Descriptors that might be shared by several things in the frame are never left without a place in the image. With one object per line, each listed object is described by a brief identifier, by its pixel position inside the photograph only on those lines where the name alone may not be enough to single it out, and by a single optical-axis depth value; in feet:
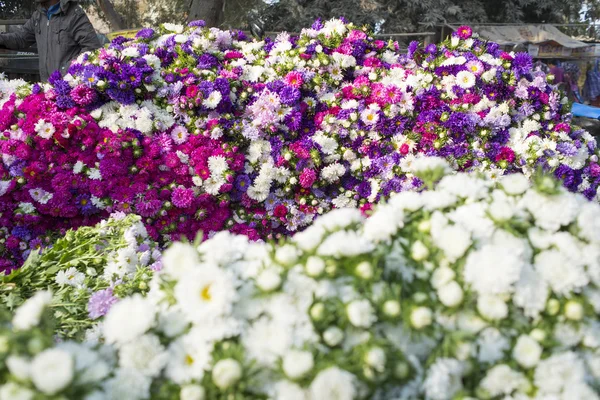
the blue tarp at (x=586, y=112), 21.88
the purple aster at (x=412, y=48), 11.99
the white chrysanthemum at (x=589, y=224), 3.27
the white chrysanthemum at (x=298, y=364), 2.60
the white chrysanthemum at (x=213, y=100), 9.68
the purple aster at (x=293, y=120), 10.16
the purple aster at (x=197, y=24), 11.95
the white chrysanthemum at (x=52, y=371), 2.43
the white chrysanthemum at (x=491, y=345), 2.91
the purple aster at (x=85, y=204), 9.27
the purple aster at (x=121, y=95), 9.42
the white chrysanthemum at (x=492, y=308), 2.91
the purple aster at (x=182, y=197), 9.36
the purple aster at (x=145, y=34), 11.10
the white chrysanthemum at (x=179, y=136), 9.74
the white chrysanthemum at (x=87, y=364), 2.68
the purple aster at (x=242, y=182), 9.87
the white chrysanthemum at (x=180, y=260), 3.18
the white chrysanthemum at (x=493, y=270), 2.91
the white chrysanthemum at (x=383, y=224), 3.25
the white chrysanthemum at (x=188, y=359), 2.86
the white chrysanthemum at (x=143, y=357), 2.89
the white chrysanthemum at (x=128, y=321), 2.94
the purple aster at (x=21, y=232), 9.24
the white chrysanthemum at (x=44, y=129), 8.93
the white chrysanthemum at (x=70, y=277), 5.91
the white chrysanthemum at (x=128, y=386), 2.80
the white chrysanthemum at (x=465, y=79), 10.65
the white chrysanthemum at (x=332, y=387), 2.52
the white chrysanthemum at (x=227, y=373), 2.67
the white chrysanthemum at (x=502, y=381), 2.81
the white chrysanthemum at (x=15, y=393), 2.44
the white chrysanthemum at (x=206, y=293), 2.90
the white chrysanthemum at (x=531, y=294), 2.96
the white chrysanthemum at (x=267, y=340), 2.75
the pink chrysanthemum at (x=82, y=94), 9.30
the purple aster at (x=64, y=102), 9.29
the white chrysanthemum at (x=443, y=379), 2.73
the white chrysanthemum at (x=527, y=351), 2.85
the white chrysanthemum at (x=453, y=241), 3.08
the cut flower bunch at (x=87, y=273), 5.17
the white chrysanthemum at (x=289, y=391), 2.59
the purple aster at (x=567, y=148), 10.59
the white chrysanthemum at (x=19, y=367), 2.48
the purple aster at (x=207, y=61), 10.46
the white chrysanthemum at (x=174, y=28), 11.59
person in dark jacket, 13.34
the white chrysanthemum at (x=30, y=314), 2.81
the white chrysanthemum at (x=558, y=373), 2.80
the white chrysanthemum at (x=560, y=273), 3.05
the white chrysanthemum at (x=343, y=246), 3.04
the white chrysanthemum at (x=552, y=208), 3.28
